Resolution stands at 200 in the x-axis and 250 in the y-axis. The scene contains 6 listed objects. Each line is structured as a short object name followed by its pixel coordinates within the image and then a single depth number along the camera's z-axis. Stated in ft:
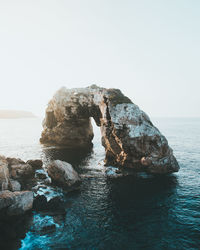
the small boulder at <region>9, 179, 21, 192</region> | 77.40
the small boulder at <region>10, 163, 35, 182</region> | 95.00
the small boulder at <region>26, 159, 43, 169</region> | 116.37
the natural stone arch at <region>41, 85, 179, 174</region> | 105.50
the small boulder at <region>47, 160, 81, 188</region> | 87.91
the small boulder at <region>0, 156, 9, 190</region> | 73.36
